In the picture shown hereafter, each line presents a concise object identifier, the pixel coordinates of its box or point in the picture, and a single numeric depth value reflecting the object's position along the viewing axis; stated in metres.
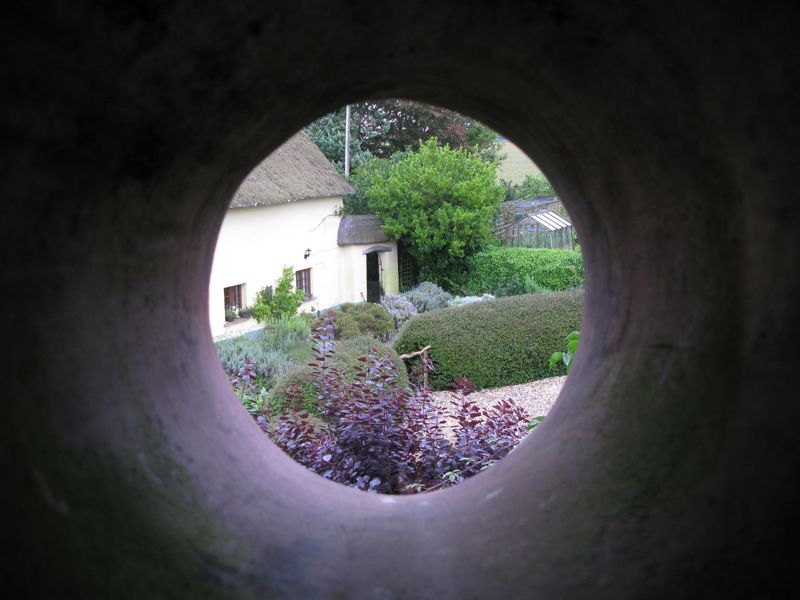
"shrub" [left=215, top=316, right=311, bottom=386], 9.60
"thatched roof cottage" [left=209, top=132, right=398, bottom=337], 12.38
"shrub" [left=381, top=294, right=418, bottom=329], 14.19
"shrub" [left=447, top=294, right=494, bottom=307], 15.23
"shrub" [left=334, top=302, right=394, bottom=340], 12.08
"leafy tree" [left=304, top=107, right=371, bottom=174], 19.84
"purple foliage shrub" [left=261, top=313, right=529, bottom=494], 4.30
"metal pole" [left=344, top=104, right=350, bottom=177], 18.77
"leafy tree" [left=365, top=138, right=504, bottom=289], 16.70
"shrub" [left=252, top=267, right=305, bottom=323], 12.73
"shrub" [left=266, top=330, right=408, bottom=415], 6.30
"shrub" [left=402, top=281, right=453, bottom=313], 15.45
